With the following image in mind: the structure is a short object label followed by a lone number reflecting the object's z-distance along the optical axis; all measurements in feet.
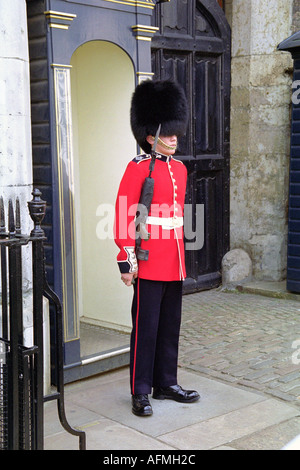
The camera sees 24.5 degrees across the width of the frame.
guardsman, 12.19
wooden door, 21.54
